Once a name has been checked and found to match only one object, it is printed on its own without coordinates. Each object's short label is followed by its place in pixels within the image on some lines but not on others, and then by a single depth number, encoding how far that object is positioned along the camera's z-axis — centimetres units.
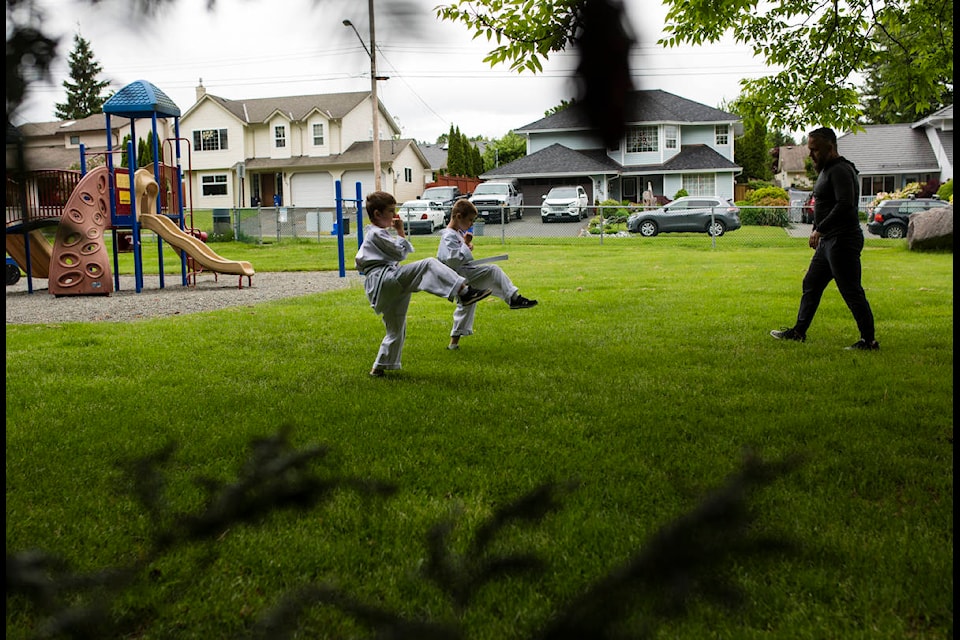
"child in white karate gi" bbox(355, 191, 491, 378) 530
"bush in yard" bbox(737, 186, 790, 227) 2258
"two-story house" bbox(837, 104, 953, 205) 3097
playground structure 1159
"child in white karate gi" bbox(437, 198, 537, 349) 609
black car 2242
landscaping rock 1756
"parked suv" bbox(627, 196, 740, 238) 2048
